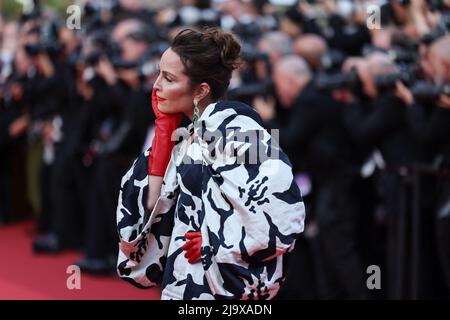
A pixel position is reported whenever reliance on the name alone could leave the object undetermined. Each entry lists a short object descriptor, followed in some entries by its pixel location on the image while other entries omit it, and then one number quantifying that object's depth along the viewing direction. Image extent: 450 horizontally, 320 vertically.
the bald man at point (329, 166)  8.17
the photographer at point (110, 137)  9.68
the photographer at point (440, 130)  7.18
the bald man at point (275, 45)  9.32
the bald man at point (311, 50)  9.16
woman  4.22
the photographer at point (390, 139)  7.72
